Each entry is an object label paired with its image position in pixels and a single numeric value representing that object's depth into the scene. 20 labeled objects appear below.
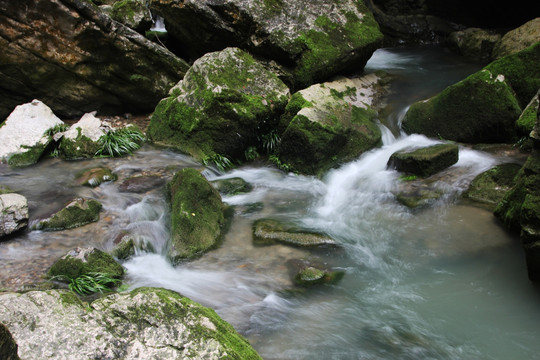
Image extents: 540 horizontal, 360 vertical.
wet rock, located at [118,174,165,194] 7.23
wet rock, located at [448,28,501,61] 12.52
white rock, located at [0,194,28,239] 5.63
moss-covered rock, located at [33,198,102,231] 5.95
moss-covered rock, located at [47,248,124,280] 4.89
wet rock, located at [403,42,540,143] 7.70
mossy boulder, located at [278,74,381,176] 8.01
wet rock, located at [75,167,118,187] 7.32
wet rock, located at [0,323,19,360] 1.78
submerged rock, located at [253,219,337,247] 5.82
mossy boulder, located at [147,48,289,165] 8.38
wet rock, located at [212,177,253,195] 7.51
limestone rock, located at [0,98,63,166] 8.23
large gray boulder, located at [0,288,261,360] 2.39
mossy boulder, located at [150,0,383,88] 9.50
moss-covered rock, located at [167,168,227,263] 5.73
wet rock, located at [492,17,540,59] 10.59
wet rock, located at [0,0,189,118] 9.27
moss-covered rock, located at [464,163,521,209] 6.36
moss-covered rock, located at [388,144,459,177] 7.14
